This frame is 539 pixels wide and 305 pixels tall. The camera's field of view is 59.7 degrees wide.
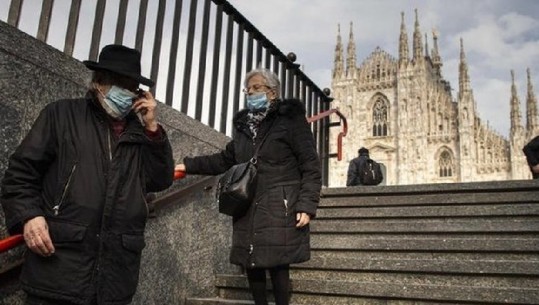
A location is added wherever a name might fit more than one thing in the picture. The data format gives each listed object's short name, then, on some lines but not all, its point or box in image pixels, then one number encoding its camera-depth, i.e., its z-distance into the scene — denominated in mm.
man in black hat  1727
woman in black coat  2588
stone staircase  3125
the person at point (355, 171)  10188
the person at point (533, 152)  5129
